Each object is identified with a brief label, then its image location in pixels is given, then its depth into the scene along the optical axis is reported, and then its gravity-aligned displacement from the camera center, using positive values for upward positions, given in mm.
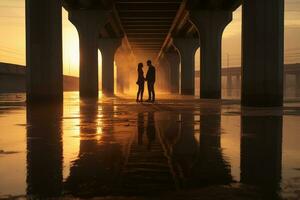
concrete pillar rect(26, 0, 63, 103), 20391 +2028
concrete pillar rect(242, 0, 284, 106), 17578 +1650
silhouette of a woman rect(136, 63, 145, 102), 24656 +667
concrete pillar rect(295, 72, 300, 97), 126450 +2893
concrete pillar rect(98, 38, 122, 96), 55281 +4098
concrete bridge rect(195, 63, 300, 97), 122875 +5820
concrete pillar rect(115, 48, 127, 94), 78600 +4740
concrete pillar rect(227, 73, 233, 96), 155012 +3720
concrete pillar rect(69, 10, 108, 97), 35750 +4017
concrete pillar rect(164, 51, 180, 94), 70562 +3866
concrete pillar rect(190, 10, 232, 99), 34375 +3700
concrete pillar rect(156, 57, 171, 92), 84919 +3503
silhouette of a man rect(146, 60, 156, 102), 23714 +747
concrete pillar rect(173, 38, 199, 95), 53625 +4068
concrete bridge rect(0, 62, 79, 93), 66306 +2243
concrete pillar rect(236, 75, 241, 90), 161175 +3932
